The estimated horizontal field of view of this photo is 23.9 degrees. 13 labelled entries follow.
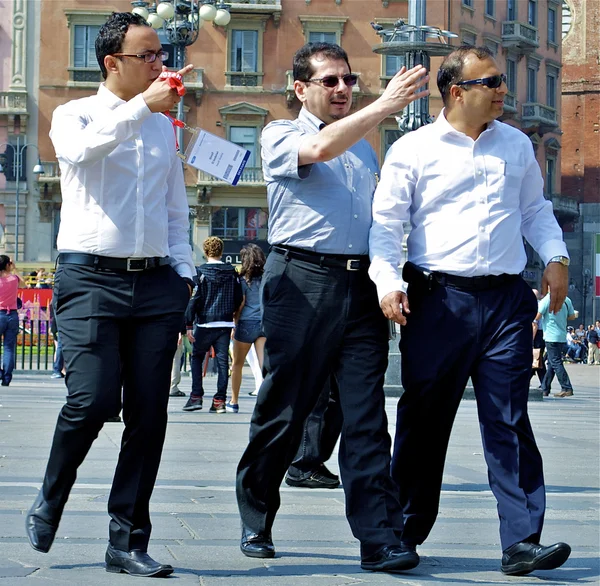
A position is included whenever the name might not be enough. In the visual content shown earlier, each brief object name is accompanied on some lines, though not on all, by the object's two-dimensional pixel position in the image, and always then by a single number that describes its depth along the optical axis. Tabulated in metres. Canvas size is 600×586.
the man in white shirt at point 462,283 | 5.30
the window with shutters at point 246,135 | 53.02
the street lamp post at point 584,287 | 63.78
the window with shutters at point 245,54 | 53.22
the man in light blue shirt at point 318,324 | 5.29
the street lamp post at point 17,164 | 50.44
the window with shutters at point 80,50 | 52.25
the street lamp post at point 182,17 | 22.84
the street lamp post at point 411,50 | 16.22
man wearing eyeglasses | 4.92
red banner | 31.91
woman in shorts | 13.58
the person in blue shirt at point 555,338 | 19.42
